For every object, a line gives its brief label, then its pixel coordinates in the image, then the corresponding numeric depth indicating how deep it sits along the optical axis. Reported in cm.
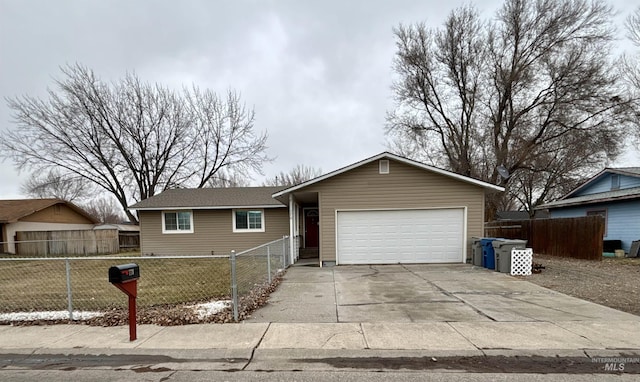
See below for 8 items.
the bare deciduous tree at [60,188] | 2592
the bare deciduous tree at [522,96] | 2059
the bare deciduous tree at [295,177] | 4247
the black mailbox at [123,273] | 411
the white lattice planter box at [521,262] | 921
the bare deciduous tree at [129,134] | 2380
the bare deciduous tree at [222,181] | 2945
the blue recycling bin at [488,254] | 1006
